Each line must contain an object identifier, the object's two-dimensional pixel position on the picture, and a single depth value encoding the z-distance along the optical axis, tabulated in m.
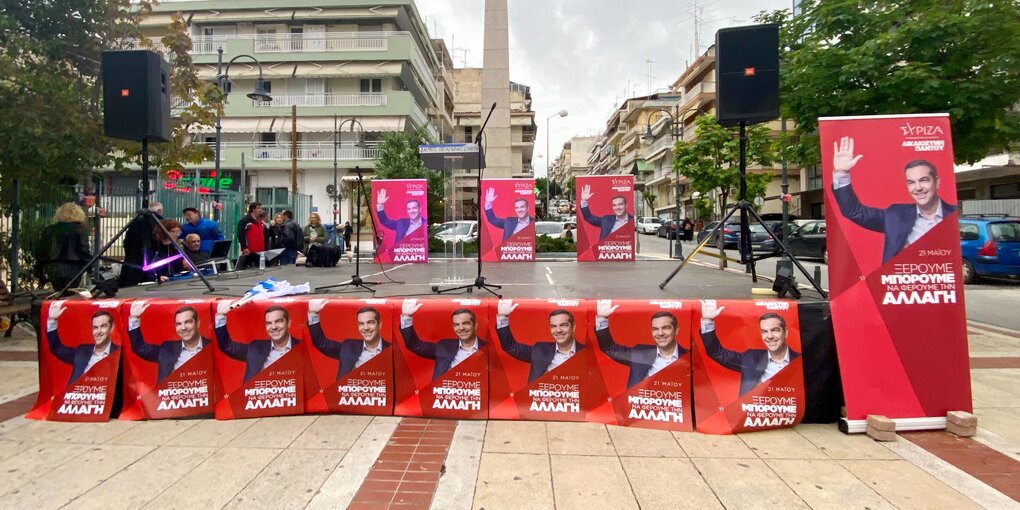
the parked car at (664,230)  35.54
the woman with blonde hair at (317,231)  12.16
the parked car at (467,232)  19.06
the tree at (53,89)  7.41
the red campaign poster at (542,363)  4.48
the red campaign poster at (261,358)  4.66
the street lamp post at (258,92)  17.35
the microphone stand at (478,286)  6.21
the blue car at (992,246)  12.88
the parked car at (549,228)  24.91
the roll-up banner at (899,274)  4.21
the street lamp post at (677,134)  16.92
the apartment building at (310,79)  34.34
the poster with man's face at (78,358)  4.68
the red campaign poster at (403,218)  14.90
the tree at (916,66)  6.89
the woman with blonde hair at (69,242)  7.18
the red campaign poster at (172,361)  4.68
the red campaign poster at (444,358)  4.57
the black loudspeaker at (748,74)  5.60
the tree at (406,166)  28.11
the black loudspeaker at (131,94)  5.89
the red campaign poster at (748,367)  4.29
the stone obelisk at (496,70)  24.53
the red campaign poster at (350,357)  4.66
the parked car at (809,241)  19.08
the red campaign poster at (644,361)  4.38
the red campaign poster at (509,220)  14.74
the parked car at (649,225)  44.84
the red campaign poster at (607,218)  14.04
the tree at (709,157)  30.78
